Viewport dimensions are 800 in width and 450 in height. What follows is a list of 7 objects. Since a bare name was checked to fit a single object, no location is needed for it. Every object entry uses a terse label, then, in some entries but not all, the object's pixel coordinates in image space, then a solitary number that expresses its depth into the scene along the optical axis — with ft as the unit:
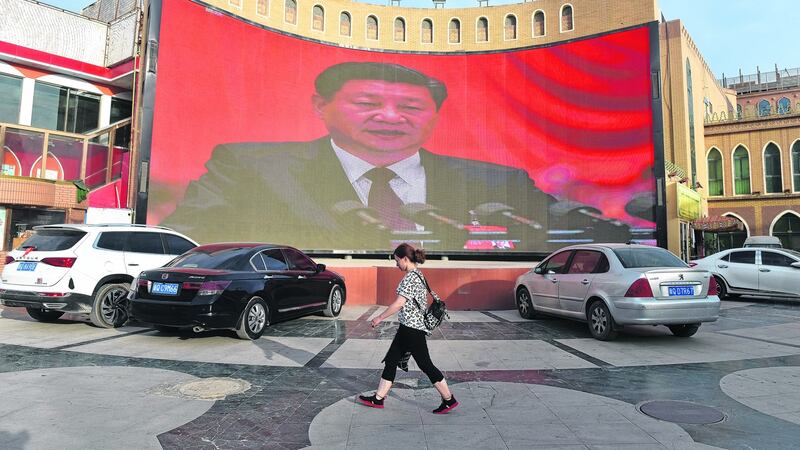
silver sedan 22.18
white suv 23.86
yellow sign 76.69
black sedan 21.44
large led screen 74.18
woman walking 13.08
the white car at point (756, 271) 39.17
